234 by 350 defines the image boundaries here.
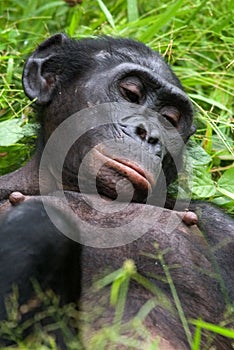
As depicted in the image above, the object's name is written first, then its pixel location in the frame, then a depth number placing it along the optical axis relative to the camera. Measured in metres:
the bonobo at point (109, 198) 7.46
